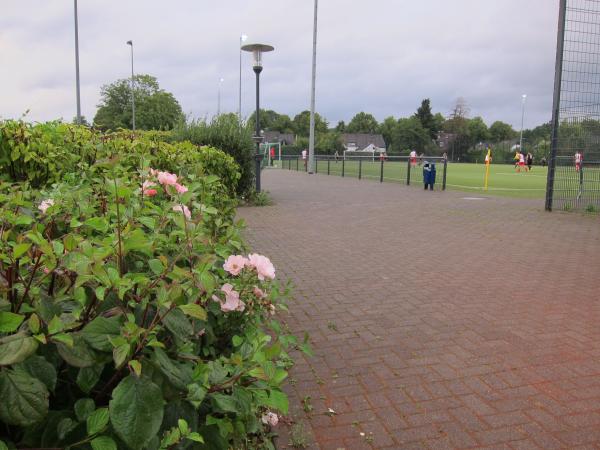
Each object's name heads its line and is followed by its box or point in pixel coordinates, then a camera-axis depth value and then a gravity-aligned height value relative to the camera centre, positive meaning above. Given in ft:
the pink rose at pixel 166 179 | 7.45 -0.35
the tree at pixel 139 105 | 221.25 +22.50
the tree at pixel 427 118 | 403.34 +33.46
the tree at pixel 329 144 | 288.30 +8.63
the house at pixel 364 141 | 386.95 +13.69
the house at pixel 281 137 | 366.22 +15.16
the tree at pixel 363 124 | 458.91 +31.46
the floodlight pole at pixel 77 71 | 90.91 +15.05
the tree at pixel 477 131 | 370.08 +22.26
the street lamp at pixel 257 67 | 47.93 +8.57
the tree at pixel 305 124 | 395.55 +27.30
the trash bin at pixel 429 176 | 64.13 -1.93
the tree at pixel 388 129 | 422.00 +26.24
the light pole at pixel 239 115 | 48.06 +3.90
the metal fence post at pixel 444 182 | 64.02 -2.65
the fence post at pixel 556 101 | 38.75 +4.80
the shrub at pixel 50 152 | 14.73 +0.03
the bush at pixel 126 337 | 4.06 -1.64
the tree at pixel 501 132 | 408.67 +24.63
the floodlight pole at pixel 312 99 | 97.86 +11.34
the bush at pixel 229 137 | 44.98 +1.60
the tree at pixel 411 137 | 363.76 +17.10
